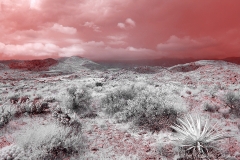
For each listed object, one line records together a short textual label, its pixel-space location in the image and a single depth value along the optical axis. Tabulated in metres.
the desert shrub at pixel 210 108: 7.34
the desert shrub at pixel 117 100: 7.84
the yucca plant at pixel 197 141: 4.48
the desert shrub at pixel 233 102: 6.95
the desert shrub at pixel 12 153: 4.03
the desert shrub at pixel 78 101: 8.18
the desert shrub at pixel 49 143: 4.29
